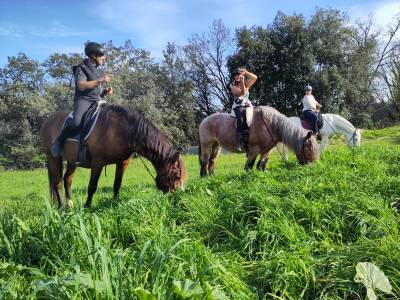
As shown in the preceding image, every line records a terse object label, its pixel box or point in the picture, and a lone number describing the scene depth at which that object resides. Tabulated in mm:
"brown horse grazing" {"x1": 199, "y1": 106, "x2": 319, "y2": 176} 7676
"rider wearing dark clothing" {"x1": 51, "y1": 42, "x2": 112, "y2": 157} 6270
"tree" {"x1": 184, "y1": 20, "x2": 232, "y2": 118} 35688
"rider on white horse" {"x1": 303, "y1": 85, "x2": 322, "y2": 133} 12586
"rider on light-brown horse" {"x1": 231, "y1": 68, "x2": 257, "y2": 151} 8367
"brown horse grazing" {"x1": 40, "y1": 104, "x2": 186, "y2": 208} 6270
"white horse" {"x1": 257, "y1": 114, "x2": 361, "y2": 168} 13117
